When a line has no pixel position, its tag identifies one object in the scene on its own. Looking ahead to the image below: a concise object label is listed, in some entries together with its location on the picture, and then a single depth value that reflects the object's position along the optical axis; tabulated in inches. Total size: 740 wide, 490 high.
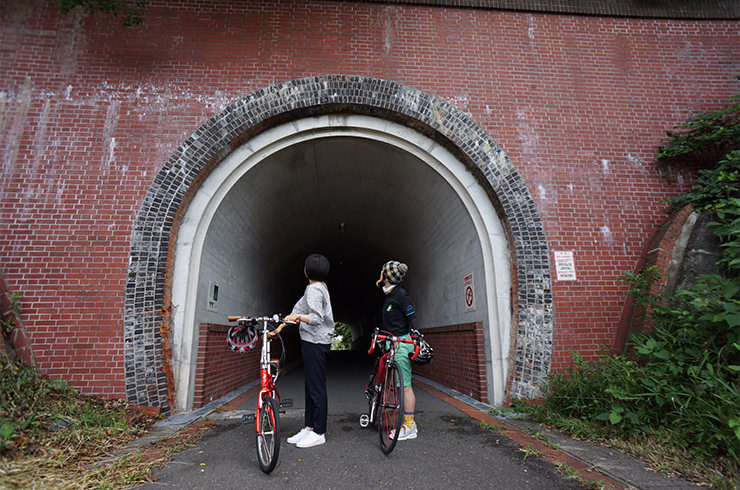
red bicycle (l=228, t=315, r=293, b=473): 117.1
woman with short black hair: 139.1
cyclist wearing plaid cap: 156.1
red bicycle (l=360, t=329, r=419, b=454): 133.8
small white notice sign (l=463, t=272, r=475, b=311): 249.9
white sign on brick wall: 220.2
